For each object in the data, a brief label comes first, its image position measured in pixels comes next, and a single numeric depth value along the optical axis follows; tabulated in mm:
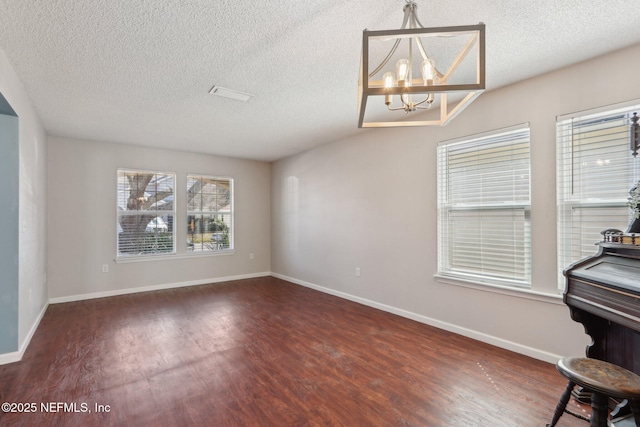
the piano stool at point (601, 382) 1297
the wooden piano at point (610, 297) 1468
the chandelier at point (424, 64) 1272
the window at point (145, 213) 5090
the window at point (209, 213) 5746
